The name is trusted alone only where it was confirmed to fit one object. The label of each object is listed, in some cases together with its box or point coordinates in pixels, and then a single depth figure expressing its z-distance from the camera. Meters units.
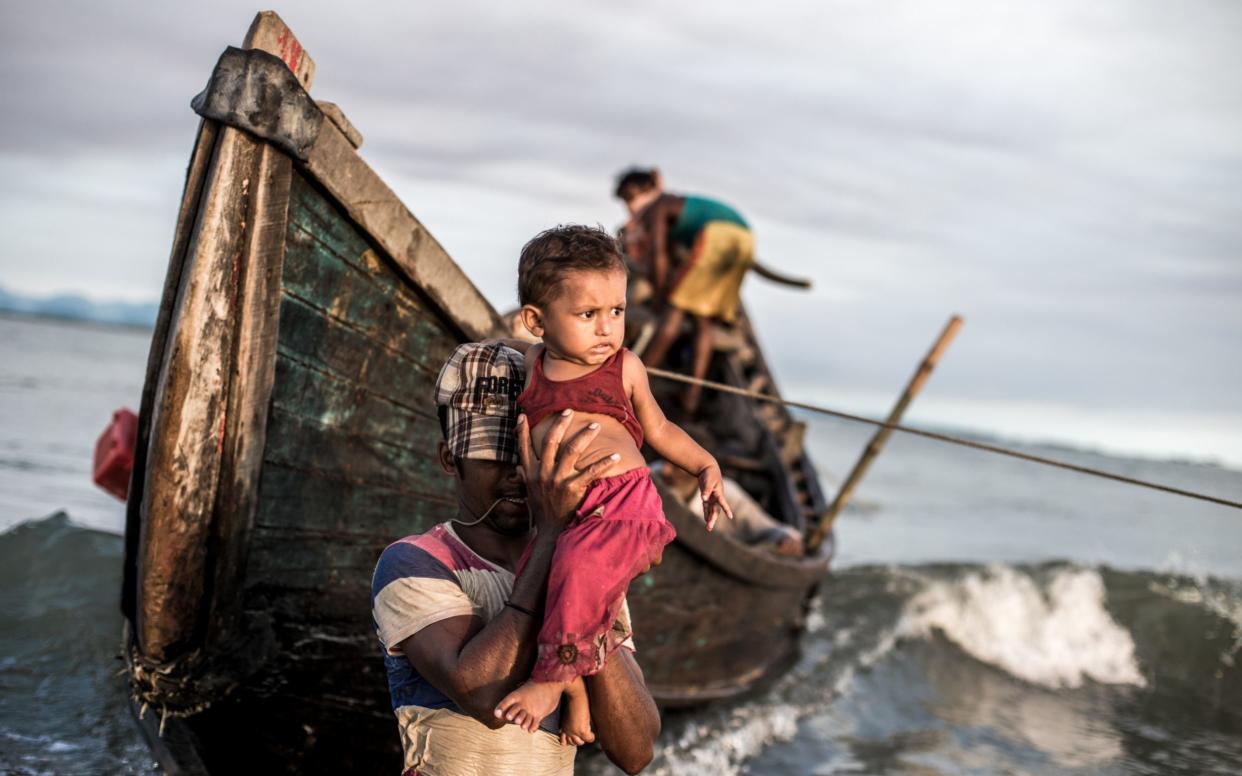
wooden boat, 2.71
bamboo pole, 5.98
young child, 1.64
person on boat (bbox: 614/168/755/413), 6.20
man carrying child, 1.71
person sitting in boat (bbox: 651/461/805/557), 5.36
